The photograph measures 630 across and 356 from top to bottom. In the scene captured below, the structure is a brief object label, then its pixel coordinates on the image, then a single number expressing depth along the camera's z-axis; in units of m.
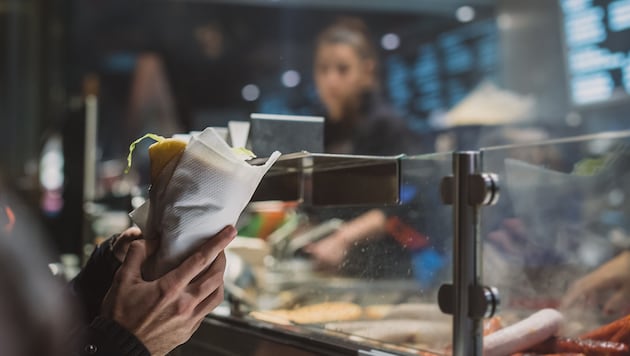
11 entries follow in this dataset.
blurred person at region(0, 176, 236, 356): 1.13
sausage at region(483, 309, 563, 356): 1.54
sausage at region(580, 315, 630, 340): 1.60
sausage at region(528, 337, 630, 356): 1.53
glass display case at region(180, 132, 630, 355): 1.52
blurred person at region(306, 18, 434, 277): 3.61
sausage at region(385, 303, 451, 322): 1.60
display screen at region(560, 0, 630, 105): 3.62
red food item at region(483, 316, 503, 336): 1.53
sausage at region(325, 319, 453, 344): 1.60
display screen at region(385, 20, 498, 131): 4.98
